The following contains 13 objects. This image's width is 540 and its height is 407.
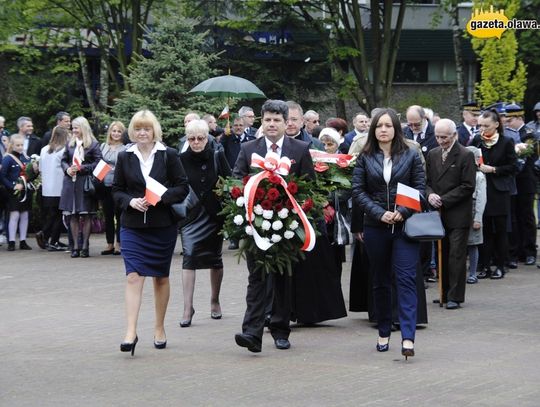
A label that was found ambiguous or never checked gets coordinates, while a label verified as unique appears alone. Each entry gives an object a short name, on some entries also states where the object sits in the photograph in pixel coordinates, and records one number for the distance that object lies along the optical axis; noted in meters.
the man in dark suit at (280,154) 10.12
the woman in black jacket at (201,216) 11.43
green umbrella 20.25
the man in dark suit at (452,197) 12.81
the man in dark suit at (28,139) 21.19
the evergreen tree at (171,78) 23.88
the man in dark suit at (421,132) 14.52
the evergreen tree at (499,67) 31.47
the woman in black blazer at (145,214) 9.88
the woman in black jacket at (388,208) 9.57
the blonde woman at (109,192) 17.62
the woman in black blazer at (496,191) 15.38
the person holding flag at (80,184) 18.27
